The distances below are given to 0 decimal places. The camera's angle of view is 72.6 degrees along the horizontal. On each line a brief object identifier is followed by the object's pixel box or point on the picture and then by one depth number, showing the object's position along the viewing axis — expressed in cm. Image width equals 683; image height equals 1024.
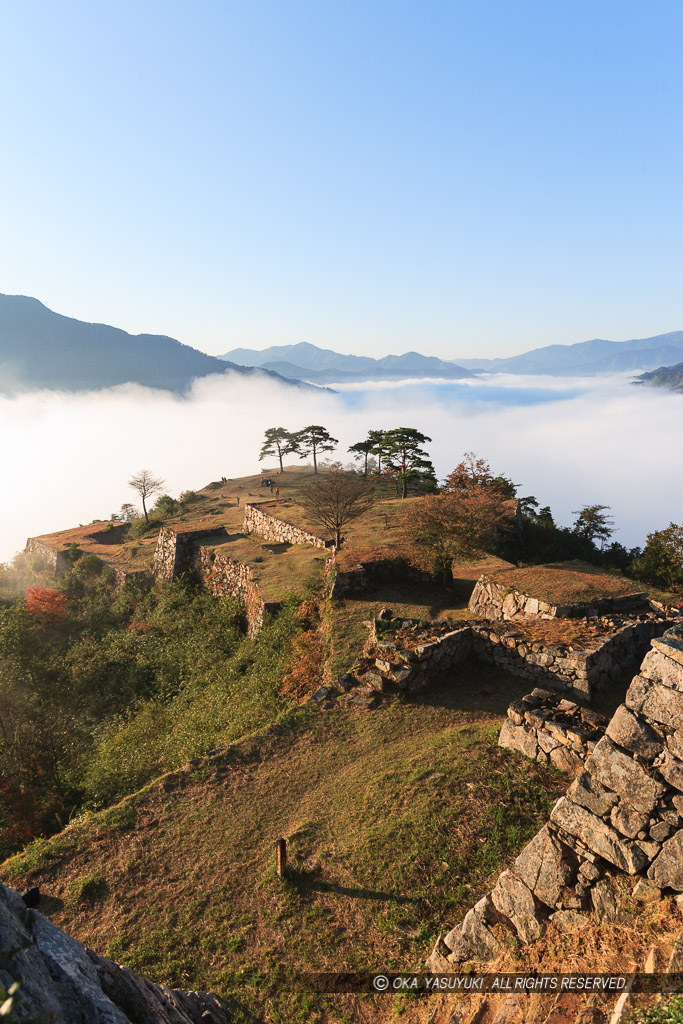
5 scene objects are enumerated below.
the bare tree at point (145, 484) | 5712
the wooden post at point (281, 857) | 893
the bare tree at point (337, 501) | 2655
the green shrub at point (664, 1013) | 438
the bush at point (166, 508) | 5334
